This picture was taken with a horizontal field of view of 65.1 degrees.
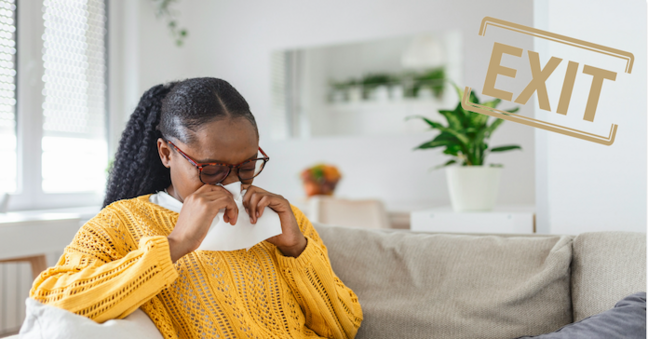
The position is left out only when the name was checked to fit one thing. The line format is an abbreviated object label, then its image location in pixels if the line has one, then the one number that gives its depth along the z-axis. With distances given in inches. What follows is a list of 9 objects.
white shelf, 69.1
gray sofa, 44.1
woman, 32.0
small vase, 122.6
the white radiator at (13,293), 100.4
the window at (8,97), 106.4
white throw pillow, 29.5
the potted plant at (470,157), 71.8
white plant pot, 71.9
